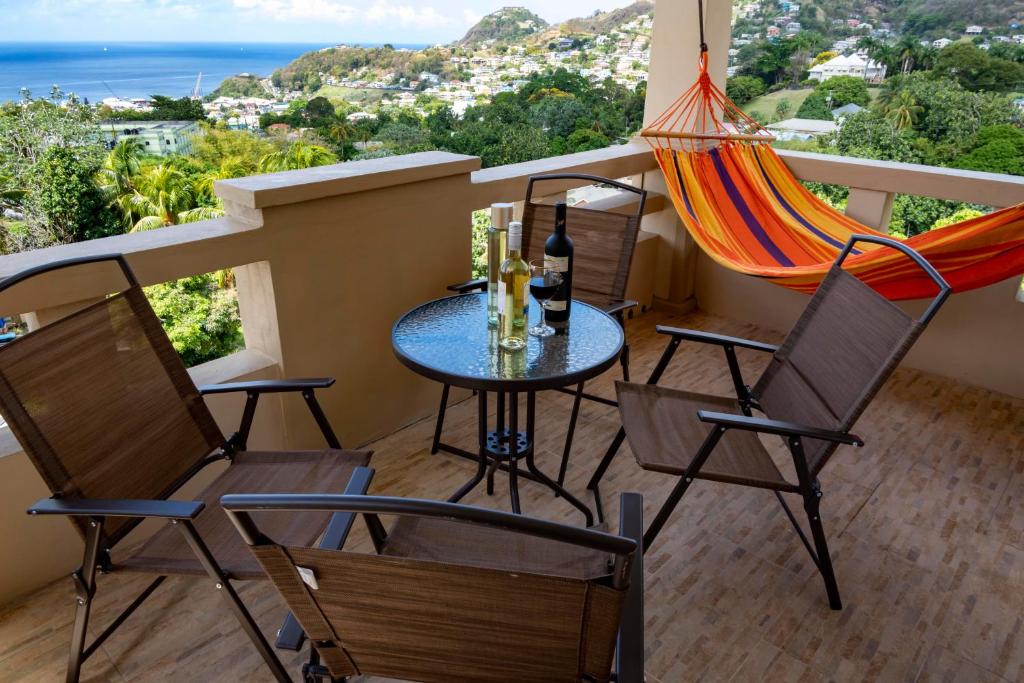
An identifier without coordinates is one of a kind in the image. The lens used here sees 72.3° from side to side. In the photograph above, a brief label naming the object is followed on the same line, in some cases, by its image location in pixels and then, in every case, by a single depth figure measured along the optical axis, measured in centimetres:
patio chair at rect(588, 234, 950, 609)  181
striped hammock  270
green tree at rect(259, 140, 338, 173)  2202
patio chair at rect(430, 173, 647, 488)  274
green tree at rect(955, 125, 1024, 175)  1644
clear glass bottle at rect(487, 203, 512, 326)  205
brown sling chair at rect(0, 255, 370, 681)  146
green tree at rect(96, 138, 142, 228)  2352
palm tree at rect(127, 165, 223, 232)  2297
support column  363
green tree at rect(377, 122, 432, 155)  2059
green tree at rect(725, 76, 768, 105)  1769
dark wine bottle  202
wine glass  205
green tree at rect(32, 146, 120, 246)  2278
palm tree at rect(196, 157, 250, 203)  2311
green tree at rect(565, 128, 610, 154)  1559
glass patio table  183
